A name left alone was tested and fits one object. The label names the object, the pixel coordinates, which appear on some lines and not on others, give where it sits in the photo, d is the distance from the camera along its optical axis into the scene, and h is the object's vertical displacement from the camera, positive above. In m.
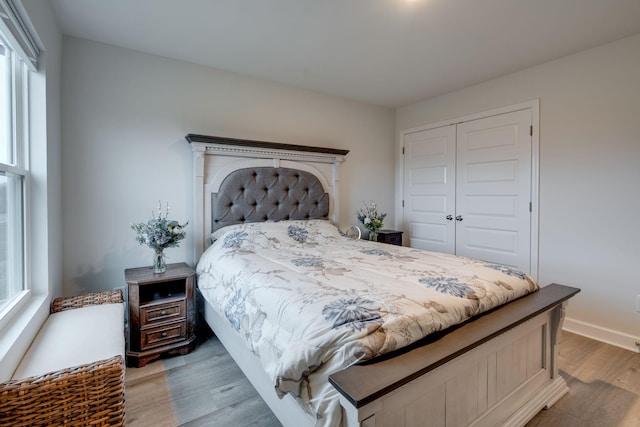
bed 1.06 -0.50
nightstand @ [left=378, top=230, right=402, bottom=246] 3.72 -0.32
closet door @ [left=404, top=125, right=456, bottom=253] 3.69 +0.28
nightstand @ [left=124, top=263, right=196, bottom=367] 2.16 -0.76
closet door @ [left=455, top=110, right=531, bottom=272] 3.08 +0.23
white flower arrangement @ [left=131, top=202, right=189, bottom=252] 2.31 -0.19
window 1.51 +0.17
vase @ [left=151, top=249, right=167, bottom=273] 2.38 -0.41
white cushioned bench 1.00 -0.65
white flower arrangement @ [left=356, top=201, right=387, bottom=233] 3.69 -0.09
